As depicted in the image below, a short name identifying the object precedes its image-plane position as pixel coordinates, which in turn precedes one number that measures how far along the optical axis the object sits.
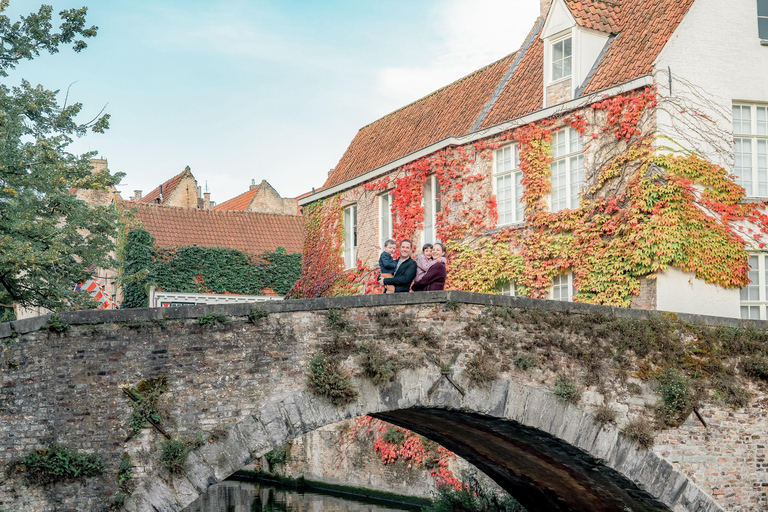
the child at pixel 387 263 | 10.79
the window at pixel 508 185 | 15.04
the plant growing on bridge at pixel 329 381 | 8.98
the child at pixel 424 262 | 11.14
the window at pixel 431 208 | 16.77
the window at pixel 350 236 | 19.21
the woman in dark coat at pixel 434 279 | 10.50
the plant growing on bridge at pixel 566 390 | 10.09
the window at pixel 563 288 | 13.99
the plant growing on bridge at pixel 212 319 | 8.80
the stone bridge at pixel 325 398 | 8.41
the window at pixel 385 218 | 18.02
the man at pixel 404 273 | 10.30
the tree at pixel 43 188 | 12.20
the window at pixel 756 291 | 13.26
